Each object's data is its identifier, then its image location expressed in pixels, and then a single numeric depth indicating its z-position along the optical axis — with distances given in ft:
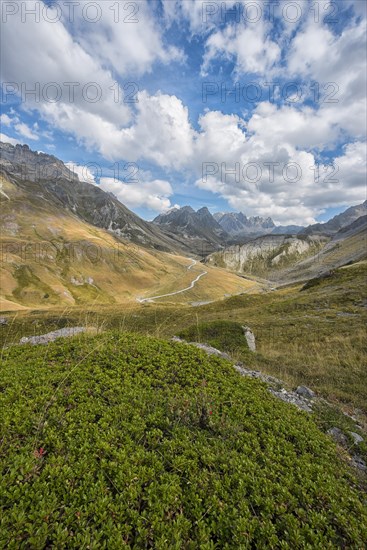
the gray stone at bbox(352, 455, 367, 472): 22.52
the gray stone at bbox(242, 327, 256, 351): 76.01
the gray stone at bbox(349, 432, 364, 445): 26.19
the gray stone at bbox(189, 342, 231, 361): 46.99
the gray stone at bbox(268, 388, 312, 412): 32.48
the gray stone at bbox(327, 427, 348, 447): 25.65
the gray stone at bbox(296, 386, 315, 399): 37.32
